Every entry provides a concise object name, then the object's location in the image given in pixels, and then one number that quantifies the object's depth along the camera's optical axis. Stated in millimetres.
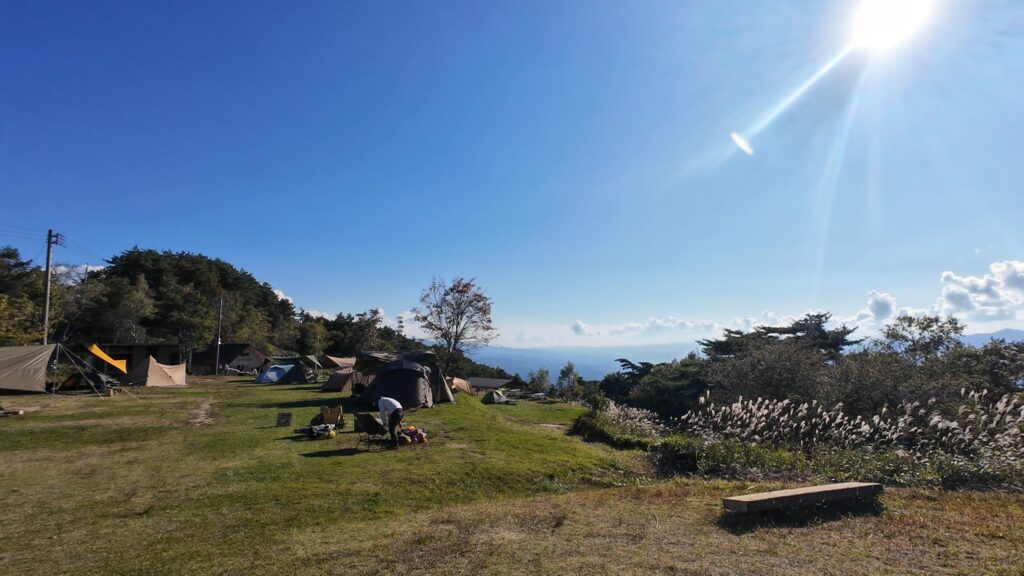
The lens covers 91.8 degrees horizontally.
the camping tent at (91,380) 24875
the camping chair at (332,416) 15047
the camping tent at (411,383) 20094
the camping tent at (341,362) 42869
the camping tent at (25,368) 21016
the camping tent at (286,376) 37344
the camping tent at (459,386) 31162
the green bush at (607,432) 15516
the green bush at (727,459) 9961
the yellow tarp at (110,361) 27556
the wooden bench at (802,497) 5910
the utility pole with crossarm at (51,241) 29461
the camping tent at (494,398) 33438
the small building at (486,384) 47400
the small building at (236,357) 55750
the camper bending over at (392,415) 12438
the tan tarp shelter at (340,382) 28172
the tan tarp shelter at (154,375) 29328
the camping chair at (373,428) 13094
